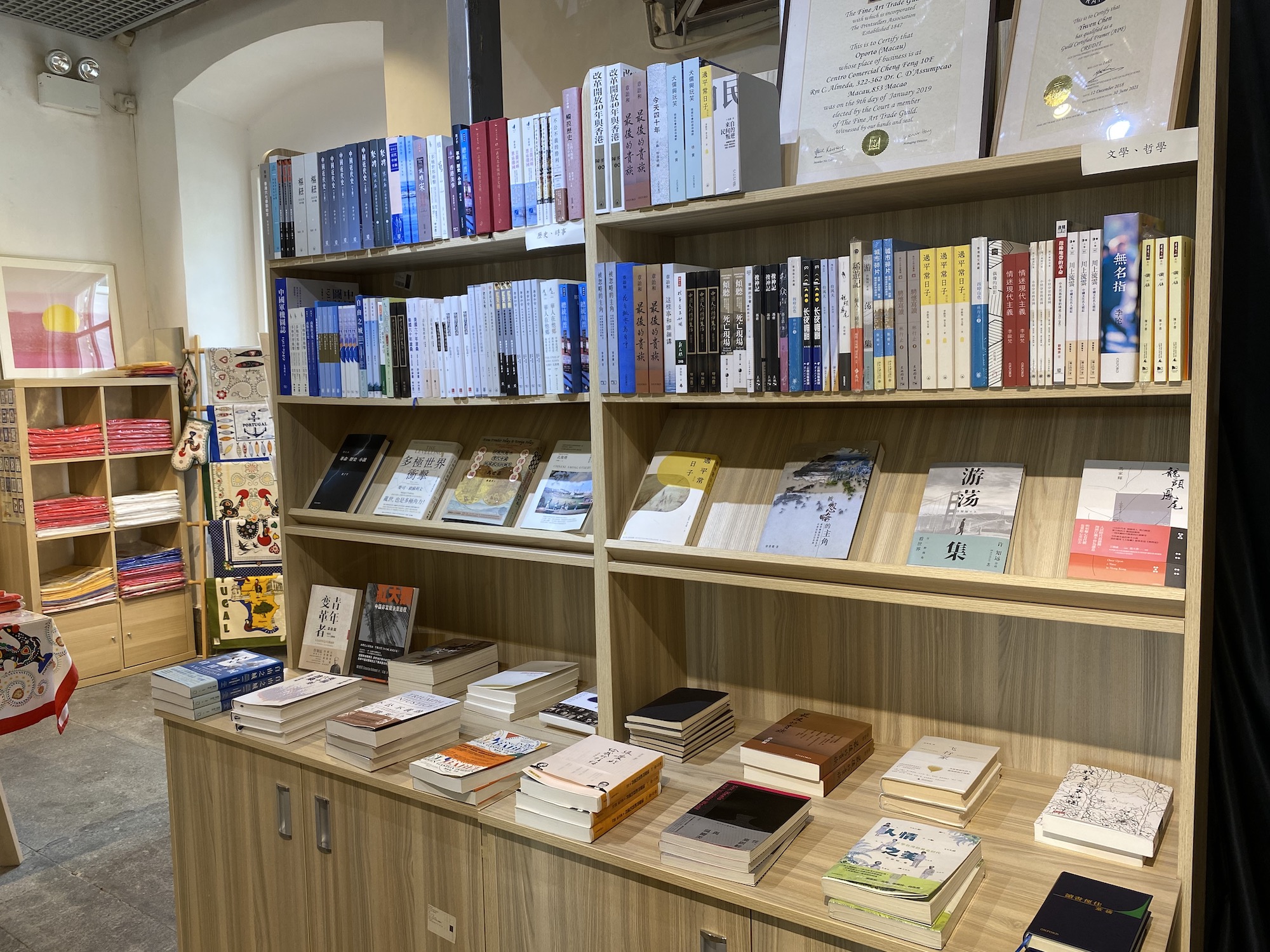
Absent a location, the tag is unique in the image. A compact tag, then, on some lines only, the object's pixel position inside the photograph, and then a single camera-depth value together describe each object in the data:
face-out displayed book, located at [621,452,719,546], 2.01
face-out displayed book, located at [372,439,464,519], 2.46
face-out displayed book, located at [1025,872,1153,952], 1.30
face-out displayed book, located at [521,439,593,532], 2.19
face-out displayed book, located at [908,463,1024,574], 1.68
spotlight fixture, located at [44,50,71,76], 5.12
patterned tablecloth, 2.85
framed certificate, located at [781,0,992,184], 1.68
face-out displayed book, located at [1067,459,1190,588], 1.50
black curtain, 1.70
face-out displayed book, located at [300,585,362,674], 2.69
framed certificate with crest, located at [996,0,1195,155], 1.47
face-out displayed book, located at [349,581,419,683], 2.65
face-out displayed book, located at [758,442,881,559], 1.83
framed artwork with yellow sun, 5.04
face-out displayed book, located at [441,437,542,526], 2.32
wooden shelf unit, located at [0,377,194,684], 4.93
